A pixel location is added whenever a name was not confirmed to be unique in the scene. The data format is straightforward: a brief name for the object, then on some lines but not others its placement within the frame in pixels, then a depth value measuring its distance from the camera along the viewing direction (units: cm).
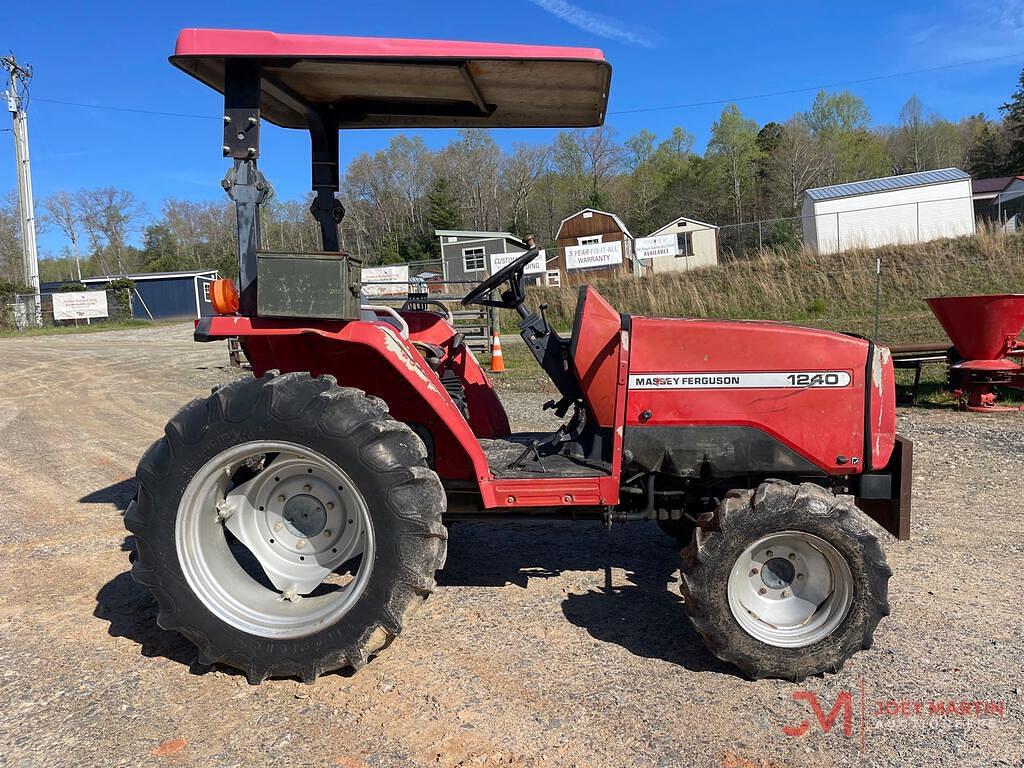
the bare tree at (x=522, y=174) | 6725
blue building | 4006
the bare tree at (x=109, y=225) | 6619
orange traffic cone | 1154
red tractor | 263
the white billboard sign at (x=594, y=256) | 3016
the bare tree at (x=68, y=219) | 6856
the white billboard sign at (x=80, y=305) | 3122
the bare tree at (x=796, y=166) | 5044
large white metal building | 2558
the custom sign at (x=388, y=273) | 3383
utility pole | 3278
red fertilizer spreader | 743
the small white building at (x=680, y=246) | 3050
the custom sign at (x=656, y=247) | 3002
